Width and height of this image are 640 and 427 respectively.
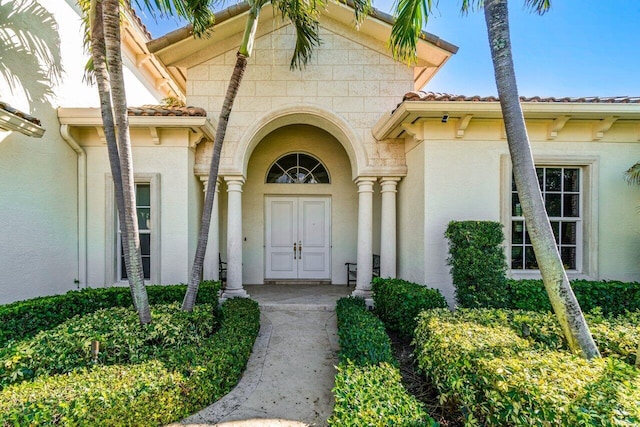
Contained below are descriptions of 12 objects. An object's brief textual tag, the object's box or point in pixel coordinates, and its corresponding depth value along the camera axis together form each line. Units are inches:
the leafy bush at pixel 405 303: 208.8
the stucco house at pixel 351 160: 233.9
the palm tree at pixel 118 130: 165.8
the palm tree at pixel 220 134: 199.6
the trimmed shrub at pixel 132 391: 111.3
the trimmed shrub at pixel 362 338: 154.7
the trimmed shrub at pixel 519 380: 92.4
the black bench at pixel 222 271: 332.3
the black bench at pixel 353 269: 348.2
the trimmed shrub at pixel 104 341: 141.6
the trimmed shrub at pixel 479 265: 214.7
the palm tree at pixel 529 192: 133.9
